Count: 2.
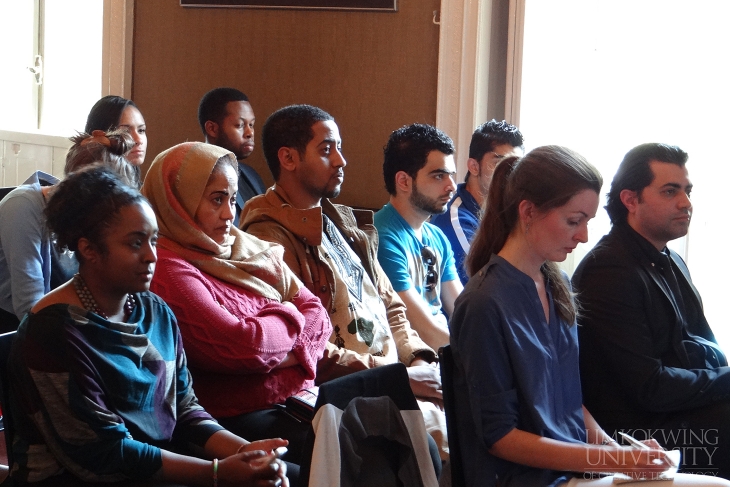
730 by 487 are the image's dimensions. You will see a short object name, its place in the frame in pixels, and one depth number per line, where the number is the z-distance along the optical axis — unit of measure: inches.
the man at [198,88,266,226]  160.7
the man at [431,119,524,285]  135.2
